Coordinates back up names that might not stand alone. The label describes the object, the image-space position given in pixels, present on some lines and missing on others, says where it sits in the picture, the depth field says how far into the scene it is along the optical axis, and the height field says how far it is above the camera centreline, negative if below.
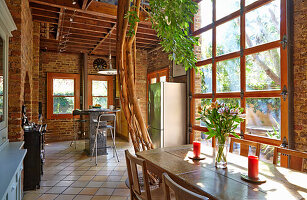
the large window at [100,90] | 7.40 +0.38
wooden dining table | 1.29 -0.58
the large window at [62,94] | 6.87 +0.22
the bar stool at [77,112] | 4.89 -0.27
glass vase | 1.77 -0.46
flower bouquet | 1.71 -0.19
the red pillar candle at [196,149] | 2.08 -0.49
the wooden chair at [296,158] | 1.83 -0.53
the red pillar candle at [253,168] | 1.53 -0.50
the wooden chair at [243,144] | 2.24 -0.51
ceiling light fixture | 7.41 +1.30
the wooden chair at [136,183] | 1.58 -0.69
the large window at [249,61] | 2.79 +0.63
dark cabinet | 3.04 -0.88
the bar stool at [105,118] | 4.31 -0.36
